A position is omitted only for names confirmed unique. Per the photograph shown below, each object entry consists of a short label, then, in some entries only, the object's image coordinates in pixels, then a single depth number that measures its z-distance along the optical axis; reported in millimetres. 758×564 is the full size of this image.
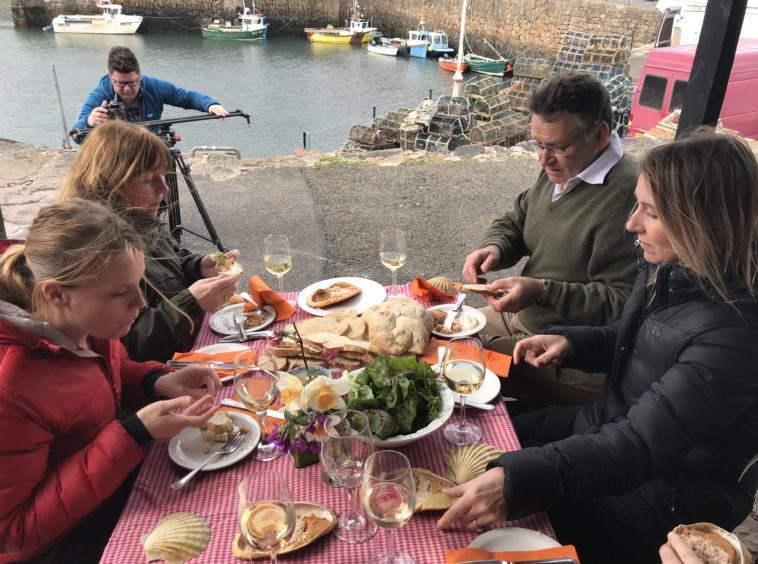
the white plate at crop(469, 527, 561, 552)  1425
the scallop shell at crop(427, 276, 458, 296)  2730
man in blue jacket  5379
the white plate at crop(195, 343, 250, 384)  2307
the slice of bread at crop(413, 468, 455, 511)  1510
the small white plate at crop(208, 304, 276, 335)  2484
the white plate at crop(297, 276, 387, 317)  2590
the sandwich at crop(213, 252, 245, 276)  2824
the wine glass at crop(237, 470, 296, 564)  1279
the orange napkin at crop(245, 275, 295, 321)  2586
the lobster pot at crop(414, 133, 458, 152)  13594
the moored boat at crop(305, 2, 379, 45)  41469
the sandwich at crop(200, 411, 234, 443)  1763
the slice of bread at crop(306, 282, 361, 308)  2613
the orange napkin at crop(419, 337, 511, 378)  2148
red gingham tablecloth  1415
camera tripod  4437
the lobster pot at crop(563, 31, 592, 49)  19745
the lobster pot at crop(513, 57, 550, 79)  19047
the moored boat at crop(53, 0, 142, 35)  38219
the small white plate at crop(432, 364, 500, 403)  1972
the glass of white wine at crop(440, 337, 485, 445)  1792
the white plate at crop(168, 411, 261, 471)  1681
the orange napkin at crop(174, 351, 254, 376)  2225
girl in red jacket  1488
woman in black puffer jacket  1598
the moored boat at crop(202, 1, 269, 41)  40406
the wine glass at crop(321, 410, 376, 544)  1453
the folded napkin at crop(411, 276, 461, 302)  2723
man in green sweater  2637
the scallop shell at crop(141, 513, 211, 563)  1388
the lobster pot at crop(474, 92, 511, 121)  15617
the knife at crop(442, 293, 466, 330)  2453
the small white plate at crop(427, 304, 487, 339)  2389
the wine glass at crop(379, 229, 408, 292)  2652
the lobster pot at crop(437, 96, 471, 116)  14820
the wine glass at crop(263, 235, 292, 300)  2605
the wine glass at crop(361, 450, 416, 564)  1301
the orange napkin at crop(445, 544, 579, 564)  1364
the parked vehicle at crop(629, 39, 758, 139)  11828
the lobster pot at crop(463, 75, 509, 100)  17827
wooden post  3018
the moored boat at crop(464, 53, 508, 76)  34250
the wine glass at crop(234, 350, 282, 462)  1713
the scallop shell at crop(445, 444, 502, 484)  1637
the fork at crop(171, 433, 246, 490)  1601
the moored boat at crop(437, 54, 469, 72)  34781
